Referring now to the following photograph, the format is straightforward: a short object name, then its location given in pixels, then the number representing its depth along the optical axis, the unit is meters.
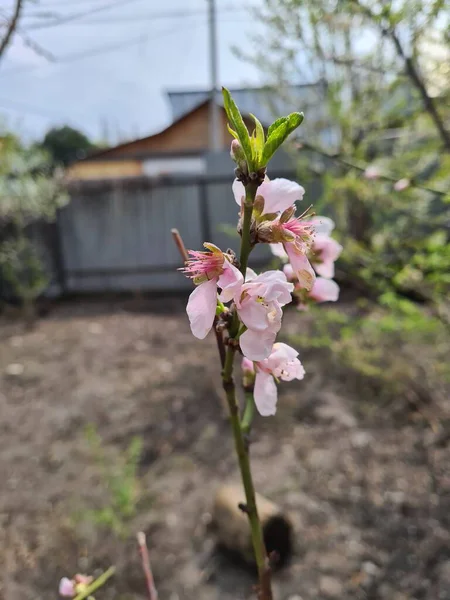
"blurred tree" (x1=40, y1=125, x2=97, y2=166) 14.29
